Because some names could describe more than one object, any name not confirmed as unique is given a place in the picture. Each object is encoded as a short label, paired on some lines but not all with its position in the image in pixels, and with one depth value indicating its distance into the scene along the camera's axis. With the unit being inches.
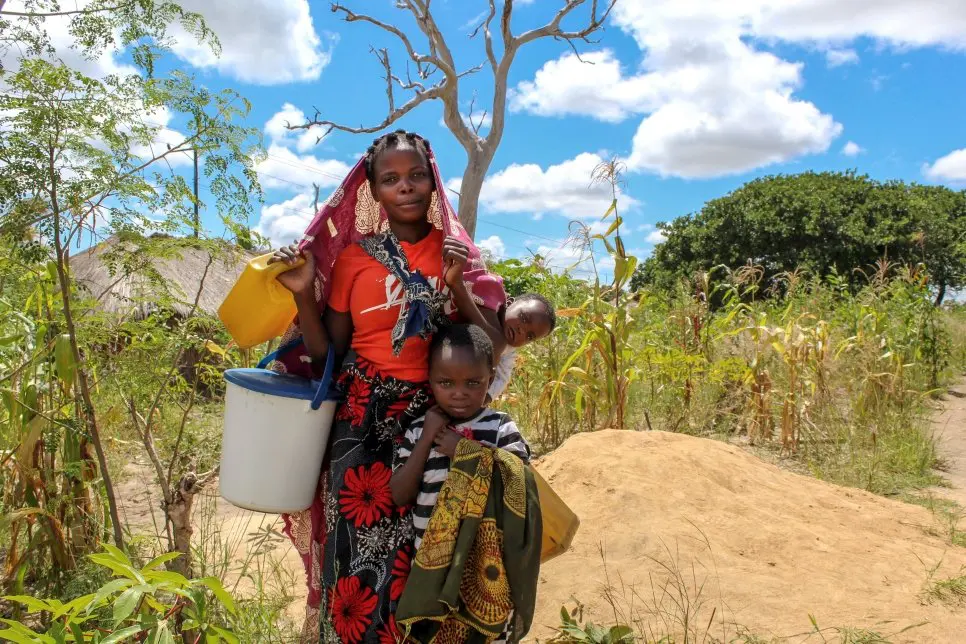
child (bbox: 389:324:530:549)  70.2
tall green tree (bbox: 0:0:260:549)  77.7
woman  71.7
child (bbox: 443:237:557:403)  76.1
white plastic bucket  70.9
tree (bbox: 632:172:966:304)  657.0
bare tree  441.7
